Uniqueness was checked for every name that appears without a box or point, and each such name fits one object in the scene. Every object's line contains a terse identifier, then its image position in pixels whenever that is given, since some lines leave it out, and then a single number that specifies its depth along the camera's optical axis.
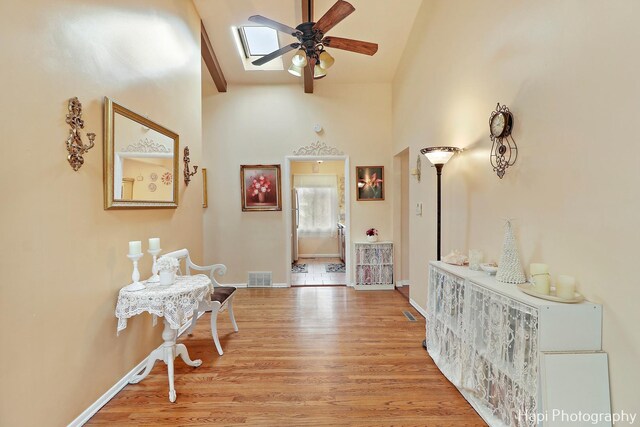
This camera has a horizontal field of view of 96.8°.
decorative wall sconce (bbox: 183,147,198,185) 3.26
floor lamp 2.66
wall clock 1.97
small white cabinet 4.76
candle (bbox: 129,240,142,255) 2.10
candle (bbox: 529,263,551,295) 1.52
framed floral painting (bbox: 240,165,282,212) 4.85
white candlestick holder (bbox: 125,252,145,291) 2.11
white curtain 7.71
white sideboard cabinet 1.33
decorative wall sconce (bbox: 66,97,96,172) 1.71
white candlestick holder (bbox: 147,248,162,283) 2.31
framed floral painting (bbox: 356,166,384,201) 4.90
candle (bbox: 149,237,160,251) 2.39
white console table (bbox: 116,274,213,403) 2.03
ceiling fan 2.42
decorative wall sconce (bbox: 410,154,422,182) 3.68
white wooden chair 2.66
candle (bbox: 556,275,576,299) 1.41
